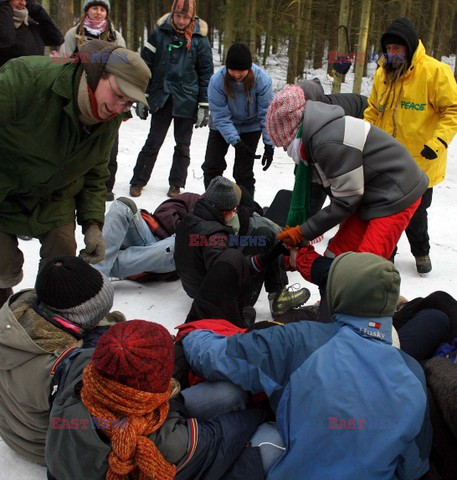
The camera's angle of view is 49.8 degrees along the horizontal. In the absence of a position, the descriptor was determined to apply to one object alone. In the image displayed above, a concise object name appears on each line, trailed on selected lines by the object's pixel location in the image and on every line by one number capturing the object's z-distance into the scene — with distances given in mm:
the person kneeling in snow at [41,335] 1738
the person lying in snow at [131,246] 3281
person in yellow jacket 3428
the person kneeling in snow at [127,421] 1469
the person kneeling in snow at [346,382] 1581
